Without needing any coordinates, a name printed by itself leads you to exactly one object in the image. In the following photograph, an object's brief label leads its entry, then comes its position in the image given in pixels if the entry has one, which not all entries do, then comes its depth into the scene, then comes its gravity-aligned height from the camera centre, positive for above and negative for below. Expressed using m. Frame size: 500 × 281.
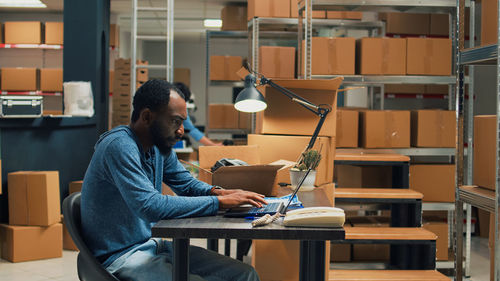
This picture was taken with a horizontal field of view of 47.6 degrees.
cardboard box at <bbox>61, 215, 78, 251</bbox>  5.17 -1.14
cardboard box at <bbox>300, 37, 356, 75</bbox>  4.47 +0.52
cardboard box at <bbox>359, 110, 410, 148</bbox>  4.55 -0.05
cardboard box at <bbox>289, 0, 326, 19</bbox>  5.88 +1.15
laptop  2.09 -0.34
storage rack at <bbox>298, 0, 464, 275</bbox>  4.33 +0.84
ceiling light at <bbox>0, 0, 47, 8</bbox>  9.07 +1.89
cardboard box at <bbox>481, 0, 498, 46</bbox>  2.72 +0.50
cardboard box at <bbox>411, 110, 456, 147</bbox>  4.56 -0.04
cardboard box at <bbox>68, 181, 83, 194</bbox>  5.45 -0.65
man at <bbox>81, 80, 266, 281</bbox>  1.96 -0.29
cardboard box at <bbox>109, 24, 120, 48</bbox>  9.98 +1.48
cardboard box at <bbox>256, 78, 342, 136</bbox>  3.53 +0.05
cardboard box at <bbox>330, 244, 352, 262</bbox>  4.52 -1.04
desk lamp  3.09 +0.11
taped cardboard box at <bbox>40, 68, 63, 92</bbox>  9.45 +0.65
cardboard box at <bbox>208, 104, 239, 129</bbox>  7.51 +0.04
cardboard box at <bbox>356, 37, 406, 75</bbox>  4.50 +0.53
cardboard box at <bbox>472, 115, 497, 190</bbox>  2.73 -0.14
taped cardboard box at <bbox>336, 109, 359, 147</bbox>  4.57 -0.06
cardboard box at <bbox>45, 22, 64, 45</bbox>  9.50 +1.44
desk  1.85 -0.37
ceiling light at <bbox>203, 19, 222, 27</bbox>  11.46 +2.01
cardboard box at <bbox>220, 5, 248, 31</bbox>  7.92 +1.43
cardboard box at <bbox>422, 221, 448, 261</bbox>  4.53 -0.92
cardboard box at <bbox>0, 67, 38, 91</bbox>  9.36 +0.66
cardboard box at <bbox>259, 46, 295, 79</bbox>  5.35 +0.56
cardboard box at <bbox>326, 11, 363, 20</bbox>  5.91 +1.11
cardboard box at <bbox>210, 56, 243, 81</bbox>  7.16 +0.66
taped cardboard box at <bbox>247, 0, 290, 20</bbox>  5.89 +1.17
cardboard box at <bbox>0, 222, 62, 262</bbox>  4.70 -1.04
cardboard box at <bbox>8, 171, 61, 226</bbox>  4.80 -0.68
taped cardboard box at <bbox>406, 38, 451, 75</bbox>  4.53 +0.53
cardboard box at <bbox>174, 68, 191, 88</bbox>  14.04 +1.11
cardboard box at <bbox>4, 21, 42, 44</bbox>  9.52 +1.45
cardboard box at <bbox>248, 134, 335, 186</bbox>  3.46 -0.18
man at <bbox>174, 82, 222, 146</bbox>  5.61 -0.13
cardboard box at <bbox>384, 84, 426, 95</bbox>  5.61 +0.33
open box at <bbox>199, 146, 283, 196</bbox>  2.51 -0.25
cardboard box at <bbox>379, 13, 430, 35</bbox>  5.50 +0.96
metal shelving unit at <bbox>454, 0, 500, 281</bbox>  2.65 -0.09
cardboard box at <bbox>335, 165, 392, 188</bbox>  4.76 -0.47
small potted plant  3.01 -0.26
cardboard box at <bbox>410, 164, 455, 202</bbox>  4.57 -0.48
